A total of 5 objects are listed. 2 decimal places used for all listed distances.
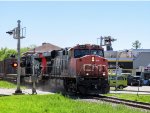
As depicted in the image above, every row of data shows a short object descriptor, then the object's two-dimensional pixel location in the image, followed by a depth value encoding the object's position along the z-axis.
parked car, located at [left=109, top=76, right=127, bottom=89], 56.71
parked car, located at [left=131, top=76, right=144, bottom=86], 74.92
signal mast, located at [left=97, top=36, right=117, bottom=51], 52.25
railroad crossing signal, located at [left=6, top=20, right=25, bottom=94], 36.96
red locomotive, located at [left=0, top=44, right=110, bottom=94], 32.53
